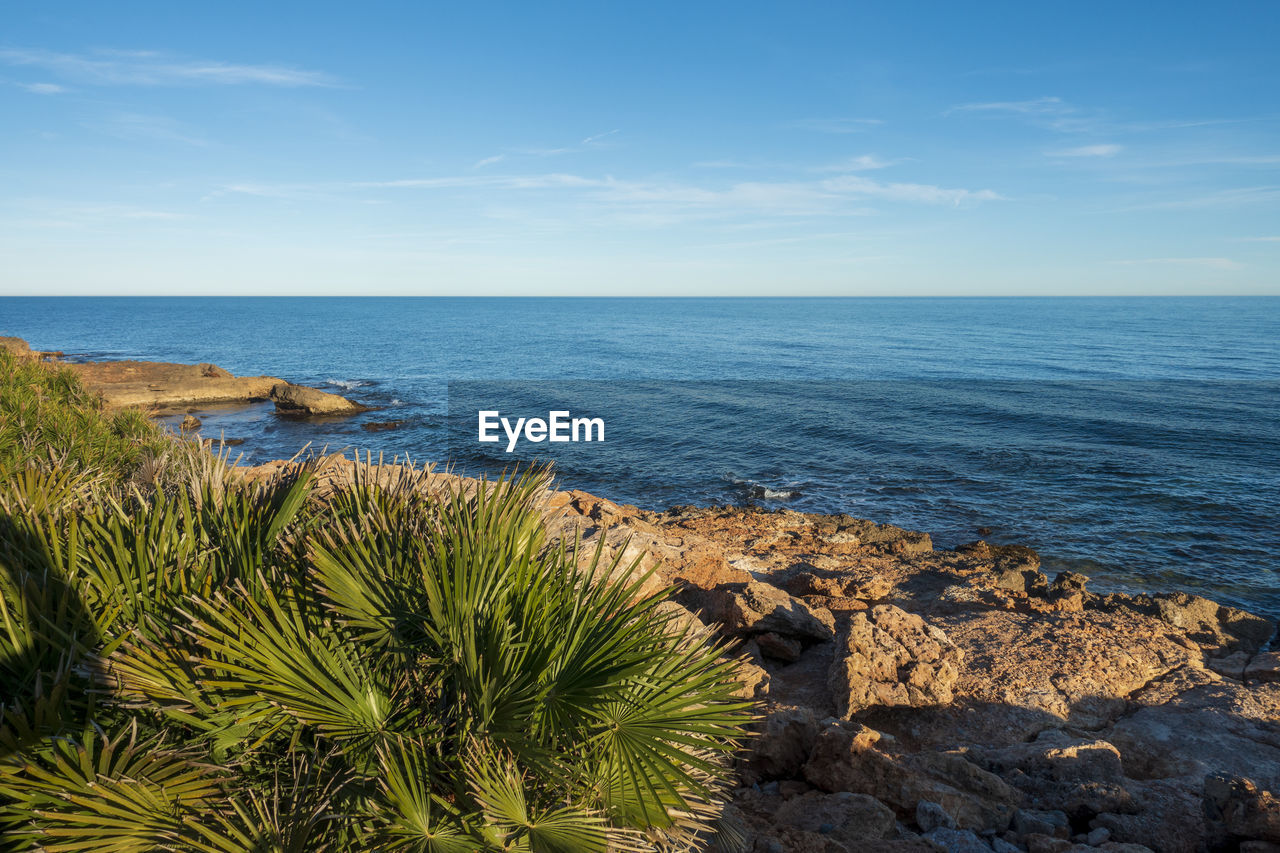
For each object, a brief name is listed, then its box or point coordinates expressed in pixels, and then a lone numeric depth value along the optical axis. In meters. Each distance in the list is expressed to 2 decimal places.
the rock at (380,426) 38.56
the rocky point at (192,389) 40.69
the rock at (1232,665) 11.03
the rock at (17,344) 49.48
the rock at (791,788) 6.96
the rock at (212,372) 46.69
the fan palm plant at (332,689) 3.23
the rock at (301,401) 40.50
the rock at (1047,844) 5.68
